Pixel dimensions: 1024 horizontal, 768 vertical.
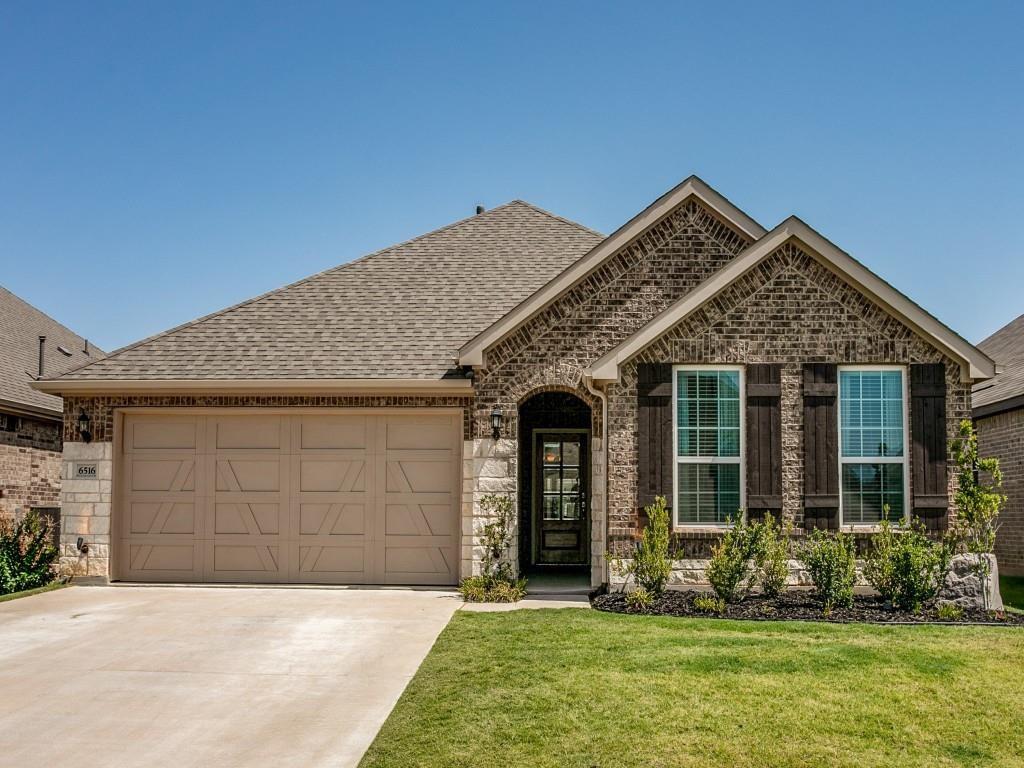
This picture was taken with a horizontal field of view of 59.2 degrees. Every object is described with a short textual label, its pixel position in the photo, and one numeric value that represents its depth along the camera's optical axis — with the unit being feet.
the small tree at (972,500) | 35.73
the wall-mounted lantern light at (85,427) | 43.39
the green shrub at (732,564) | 34.73
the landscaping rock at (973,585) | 34.83
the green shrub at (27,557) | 41.83
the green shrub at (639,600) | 34.35
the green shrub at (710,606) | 33.45
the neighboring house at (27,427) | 49.24
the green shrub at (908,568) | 34.37
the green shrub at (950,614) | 32.89
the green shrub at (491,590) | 37.91
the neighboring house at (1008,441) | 53.01
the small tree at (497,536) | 39.60
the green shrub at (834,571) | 34.37
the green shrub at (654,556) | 35.55
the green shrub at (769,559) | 35.55
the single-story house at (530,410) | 37.40
